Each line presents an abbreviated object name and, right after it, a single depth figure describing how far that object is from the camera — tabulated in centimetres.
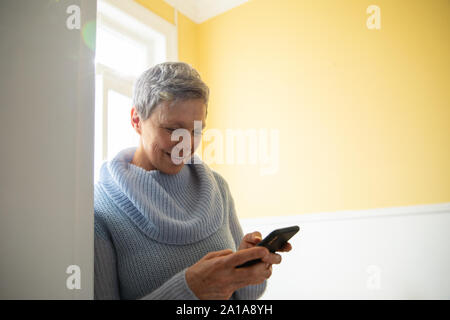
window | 211
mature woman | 70
